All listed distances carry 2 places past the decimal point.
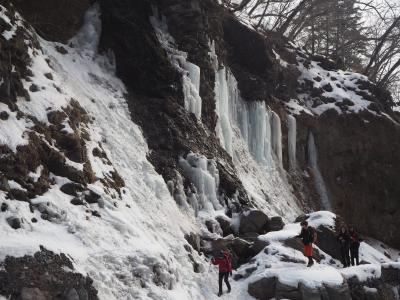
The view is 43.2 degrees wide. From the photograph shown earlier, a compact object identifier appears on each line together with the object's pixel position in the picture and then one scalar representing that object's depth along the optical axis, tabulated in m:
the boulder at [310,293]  11.86
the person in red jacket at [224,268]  12.34
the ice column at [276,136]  26.09
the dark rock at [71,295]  8.26
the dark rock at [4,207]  9.20
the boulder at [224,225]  15.84
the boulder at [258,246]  14.45
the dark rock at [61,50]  16.19
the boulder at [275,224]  16.33
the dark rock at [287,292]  12.02
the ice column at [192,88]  18.77
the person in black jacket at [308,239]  13.44
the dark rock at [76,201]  10.93
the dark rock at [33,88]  12.73
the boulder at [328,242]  16.57
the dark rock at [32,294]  7.65
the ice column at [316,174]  28.42
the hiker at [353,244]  15.51
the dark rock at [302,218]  17.99
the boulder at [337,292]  12.11
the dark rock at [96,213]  11.12
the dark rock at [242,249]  14.52
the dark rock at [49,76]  13.81
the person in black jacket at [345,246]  15.70
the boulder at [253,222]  16.09
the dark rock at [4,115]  11.02
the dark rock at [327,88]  31.72
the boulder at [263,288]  12.41
